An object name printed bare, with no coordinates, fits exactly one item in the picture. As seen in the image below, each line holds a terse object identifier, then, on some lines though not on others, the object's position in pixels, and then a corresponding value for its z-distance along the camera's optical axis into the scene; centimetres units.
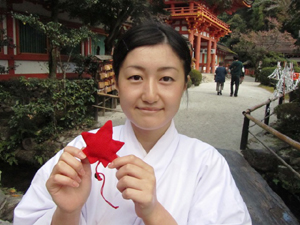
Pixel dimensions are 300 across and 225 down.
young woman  95
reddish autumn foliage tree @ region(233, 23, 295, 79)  2078
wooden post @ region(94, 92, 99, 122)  679
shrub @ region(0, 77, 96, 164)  557
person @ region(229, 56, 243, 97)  1039
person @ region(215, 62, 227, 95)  1106
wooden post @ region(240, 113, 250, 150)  448
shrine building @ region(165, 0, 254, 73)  1603
